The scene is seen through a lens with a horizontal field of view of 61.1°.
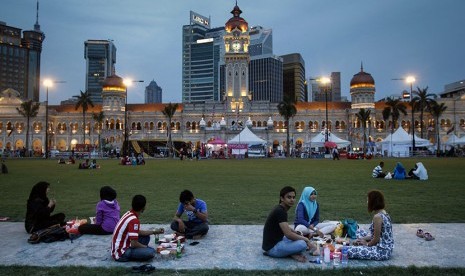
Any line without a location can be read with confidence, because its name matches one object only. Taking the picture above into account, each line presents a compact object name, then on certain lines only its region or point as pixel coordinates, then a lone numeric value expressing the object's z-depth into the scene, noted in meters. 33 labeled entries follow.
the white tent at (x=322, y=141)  58.30
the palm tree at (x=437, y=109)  79.62
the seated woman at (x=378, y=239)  6.70
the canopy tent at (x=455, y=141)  62.67
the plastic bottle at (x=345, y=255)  6.62
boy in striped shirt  6.68
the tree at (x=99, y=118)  90.44
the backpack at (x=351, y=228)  8.06
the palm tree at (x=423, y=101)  75.62
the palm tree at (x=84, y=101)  87.25
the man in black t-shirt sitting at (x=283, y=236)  6.70
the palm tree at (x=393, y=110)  82.31
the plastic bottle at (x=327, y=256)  6.65
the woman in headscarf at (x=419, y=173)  20.97
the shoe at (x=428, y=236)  7.98
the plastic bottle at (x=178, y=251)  6.89
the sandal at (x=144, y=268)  6.10
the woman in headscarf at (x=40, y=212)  8.27
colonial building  88.06
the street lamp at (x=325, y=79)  47.88
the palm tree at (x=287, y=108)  76.25
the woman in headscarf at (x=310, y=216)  8.18
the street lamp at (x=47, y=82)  52.19
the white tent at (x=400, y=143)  58.36
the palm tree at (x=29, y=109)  82.75
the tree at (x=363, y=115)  79.94
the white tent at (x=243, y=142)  57.78
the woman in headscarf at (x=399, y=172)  21.39
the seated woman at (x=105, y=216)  8.49
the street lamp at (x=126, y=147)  54.74
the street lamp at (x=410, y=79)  43.28
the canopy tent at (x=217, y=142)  62.07
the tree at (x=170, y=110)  81.06
